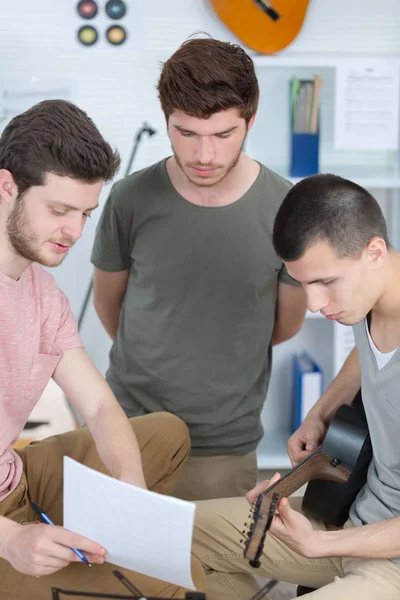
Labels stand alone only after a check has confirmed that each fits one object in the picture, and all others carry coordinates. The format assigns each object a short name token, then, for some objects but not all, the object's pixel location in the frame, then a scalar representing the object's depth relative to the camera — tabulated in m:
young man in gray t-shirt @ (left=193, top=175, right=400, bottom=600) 1.63
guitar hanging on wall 3.21
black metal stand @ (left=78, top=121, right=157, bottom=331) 3.20
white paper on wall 3.27
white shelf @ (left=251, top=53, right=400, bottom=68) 3.20
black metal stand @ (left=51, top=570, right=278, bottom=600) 1.20
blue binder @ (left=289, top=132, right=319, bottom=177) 3.28
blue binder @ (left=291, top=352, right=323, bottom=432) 3.38
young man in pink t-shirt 1.63
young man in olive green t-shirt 2.30
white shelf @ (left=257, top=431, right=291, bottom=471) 3.38
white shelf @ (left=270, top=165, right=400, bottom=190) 3.47
